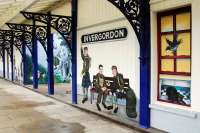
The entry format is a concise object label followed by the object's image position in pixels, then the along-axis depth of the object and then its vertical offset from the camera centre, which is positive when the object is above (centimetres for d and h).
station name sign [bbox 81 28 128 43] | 781 +65
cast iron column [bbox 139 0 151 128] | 657 -19
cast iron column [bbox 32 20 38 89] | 1577 -23
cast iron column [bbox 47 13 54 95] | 1340 +23
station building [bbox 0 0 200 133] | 575 +4
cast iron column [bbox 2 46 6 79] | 2569 -64
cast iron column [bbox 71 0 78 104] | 1018 +24
